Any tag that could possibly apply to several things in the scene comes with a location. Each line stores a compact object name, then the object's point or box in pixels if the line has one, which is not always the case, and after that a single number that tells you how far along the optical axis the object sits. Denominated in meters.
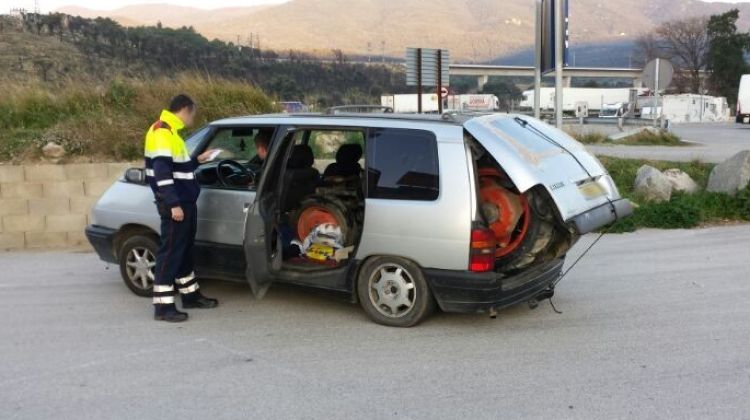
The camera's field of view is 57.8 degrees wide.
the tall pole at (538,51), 12.73
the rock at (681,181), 10.57
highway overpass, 87.00
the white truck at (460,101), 51.98
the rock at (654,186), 10.12
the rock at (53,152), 10.10
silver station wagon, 4.98
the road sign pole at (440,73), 14.01
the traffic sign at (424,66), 14.75
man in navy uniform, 5.44
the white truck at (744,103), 37.91
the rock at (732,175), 10.12
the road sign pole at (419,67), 14.64
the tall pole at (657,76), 17.73
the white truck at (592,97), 70.50
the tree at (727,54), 68.94
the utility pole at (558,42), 11.48
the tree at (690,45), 83.75
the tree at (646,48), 97.78
